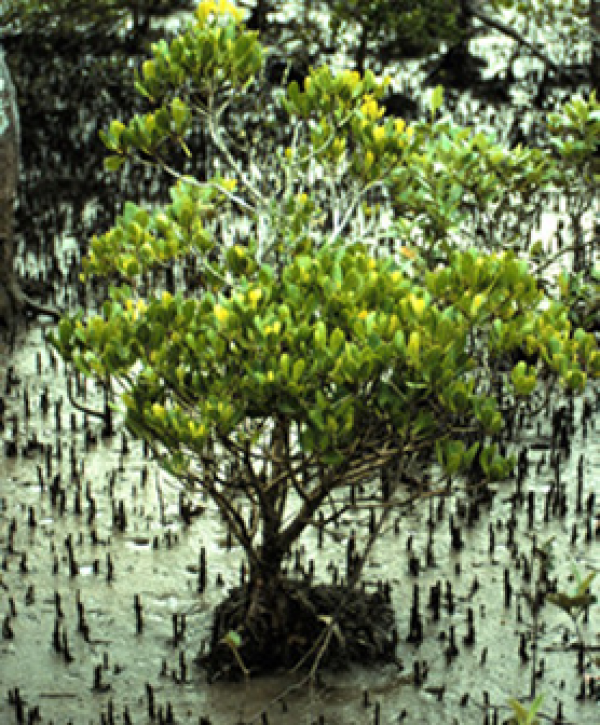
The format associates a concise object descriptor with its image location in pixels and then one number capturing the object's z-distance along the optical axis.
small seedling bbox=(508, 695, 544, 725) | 5.16
